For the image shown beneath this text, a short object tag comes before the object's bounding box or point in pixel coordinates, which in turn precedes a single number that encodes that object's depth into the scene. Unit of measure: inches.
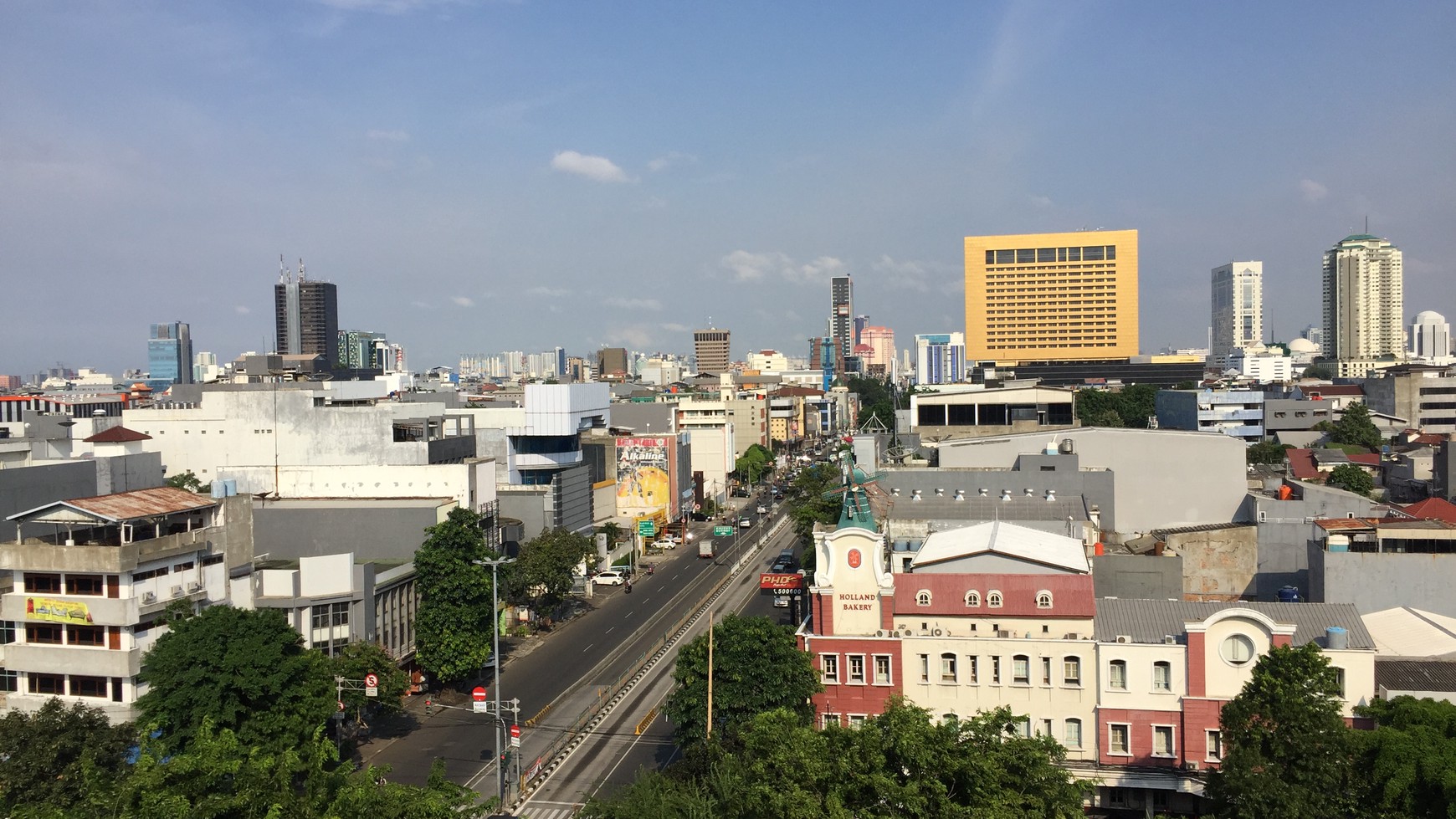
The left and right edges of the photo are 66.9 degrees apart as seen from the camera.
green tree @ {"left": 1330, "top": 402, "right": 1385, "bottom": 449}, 4847.4
